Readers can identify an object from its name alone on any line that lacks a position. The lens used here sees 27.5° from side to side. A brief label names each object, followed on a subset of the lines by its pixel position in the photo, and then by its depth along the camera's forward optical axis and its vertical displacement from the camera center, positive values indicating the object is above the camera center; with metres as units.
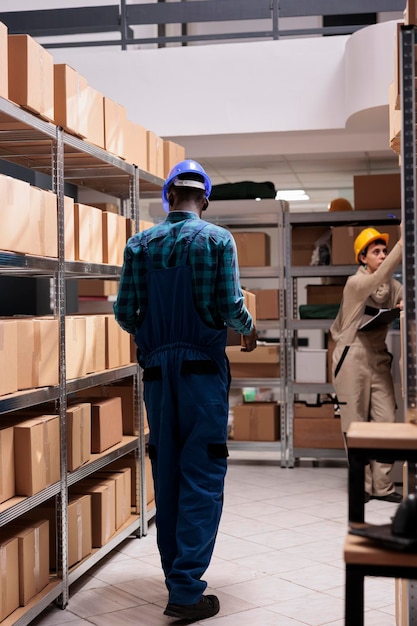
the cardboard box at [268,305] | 7.89 +0.14
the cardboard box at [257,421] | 7.92 -0.94
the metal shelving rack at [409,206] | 2.56 +0.34
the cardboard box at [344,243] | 7.66 +0.70
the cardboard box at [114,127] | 4.74 +1.11
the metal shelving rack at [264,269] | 7.82 +0.48
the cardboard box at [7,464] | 3.46 -0.59
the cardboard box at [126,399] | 5.39 -0.50
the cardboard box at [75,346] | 4.17 -0.12
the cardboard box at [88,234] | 4.38 +0.47
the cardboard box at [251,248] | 7.95 +0.68
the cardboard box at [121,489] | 4.91 -0.99
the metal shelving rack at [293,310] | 7.70 +0.09
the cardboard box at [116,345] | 4.80 -0.14
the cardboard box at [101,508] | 4.58 -1.02
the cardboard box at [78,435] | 4.14 -0.57
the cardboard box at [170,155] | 6.14 +1.23
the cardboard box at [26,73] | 3.57 +1.06
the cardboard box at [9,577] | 3.41 -1.04
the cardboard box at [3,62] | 3.35 +1.03
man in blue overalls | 3.69 -0.22
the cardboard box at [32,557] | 3.60 -1.03
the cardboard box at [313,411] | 7.74 -0.82
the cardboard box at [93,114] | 4.35 +1.09
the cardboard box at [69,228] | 4.18 +0.46
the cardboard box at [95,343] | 4.46 -0.12
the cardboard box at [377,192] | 7.68 +1.16
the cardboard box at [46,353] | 3.73 -0.14
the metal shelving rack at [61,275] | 3.53 +0.23
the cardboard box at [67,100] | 4.04 +1.07
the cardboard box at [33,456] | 3.60 -0.58
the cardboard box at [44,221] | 3.68 +0.44
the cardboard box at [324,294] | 7.96 +0.25
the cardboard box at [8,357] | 3.37 -0.14
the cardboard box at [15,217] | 3.36 +0.43
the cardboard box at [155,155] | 5.65 +1.14
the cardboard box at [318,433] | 7.68 -1.02
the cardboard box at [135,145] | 5.14 +1.10
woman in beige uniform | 6.12 -0.29
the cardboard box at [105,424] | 4.61 -0.57
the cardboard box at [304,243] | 8.05 +0.73
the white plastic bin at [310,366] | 7.77 -0.42
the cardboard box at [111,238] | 4.83 +0.48
